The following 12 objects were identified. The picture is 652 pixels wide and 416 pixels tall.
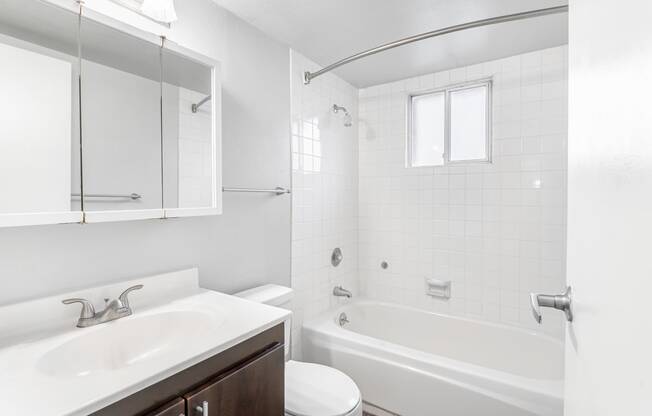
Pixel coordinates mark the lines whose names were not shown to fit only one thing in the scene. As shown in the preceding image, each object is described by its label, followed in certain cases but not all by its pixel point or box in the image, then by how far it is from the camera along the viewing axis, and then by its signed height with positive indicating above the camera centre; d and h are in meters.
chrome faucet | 1.09 -0.39
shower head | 2.53 +0.75
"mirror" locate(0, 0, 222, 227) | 0.97 +0.31
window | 2.48 +0.65
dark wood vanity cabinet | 0.82 -0.54
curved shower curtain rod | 1.44 +0.88
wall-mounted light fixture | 1.29 +0.81
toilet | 1.40 -0.89
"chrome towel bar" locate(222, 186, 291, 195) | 1.67 +0.08
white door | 0.28 -0.01
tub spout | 2.59 -0.73
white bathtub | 1.58 -0.99
